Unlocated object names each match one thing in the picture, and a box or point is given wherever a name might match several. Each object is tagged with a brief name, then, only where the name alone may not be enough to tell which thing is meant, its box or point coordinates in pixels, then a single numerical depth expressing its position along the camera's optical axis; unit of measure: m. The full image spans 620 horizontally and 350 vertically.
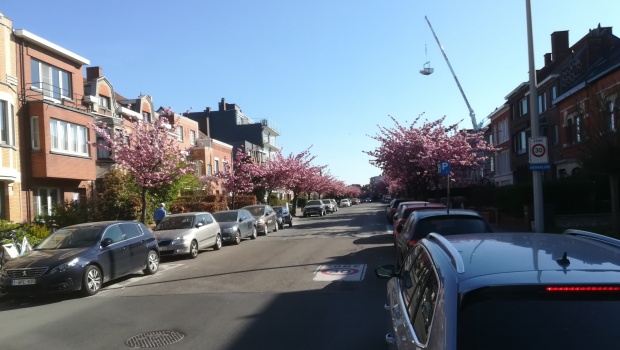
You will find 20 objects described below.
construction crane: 60.84
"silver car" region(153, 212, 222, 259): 15.47
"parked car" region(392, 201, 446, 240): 14.13
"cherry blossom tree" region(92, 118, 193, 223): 19.12
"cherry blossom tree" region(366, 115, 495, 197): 31.73
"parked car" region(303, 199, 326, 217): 50.25
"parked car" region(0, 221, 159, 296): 9.70
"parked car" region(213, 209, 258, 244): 20.23
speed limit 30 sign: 11.91
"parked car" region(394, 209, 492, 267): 9.02
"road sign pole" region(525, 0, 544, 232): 12.36
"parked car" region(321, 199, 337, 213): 59.05
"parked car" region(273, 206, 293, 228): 31.69
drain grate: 6.42
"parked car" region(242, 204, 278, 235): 25.47
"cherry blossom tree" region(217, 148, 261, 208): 36.56
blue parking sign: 19.62
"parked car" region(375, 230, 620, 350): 2.46
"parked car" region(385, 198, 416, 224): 30.55
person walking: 20.73
